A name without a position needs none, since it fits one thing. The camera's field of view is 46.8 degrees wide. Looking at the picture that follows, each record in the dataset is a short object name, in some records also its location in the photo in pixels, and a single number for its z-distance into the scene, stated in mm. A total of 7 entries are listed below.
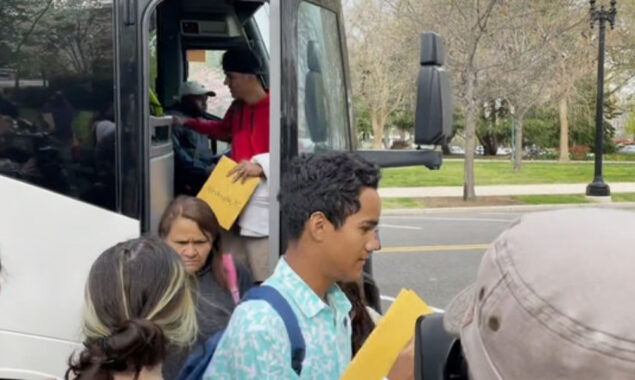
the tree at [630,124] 47925
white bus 2713
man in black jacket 3826
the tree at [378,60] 20641
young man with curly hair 1942
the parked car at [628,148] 49719
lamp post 18542
